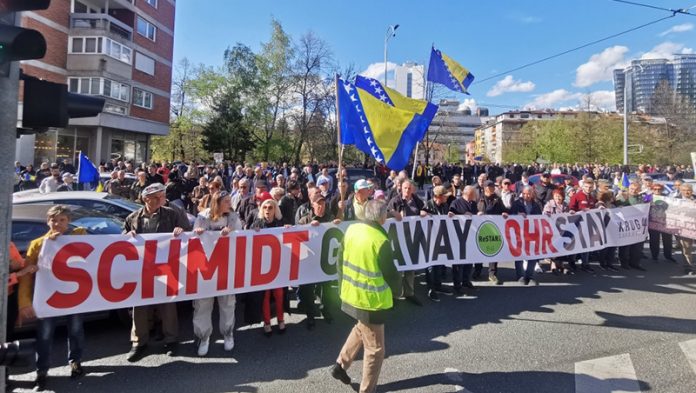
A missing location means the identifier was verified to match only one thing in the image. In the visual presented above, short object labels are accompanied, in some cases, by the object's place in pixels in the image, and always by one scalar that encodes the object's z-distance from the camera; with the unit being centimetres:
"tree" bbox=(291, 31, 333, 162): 3738
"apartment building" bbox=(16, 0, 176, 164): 2775
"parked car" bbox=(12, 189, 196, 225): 663
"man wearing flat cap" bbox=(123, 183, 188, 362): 437
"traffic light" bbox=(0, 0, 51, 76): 243
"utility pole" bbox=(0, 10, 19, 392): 268
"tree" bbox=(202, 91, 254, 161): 3903
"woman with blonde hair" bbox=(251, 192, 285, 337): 494
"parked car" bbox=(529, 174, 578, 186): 1761
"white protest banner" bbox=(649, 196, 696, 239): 839
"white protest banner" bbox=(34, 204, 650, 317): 407
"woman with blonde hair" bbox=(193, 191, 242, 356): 446
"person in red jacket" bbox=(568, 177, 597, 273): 810
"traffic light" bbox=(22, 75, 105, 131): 276
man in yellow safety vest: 340
